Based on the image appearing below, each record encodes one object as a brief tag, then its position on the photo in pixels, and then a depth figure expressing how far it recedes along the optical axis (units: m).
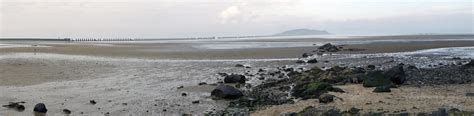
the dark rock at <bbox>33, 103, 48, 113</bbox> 18.88
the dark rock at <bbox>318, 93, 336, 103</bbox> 18.24
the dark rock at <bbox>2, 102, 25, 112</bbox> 19.53
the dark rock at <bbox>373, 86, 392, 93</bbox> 20.61
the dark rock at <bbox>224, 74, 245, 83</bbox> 27.28
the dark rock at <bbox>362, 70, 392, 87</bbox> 22.64
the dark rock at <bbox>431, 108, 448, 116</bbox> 12.83
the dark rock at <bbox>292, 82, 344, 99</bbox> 20.50
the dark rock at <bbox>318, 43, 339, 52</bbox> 58.11
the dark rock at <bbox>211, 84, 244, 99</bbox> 21.45
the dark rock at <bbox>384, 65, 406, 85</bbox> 23.45
